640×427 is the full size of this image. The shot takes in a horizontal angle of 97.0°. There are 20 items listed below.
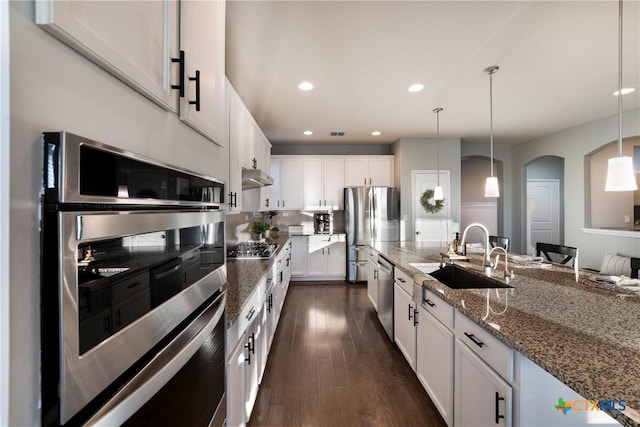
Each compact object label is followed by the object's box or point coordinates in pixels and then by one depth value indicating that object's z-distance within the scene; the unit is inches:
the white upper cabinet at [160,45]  17.0
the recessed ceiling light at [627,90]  121.9
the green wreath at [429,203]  204.4
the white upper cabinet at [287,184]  212.4
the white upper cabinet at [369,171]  215.8
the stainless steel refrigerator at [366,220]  203.2
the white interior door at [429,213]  206.1
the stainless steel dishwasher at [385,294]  109.3
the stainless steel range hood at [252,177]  106.6
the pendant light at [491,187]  112.7
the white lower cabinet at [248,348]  49.8
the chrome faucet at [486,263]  84.4
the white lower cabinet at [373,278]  133.5
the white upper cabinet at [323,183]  214.7
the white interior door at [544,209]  259.8
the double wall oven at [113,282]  14.5
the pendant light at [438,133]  139.0
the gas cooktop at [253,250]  111.5
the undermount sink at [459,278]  84.6
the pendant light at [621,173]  67.1
